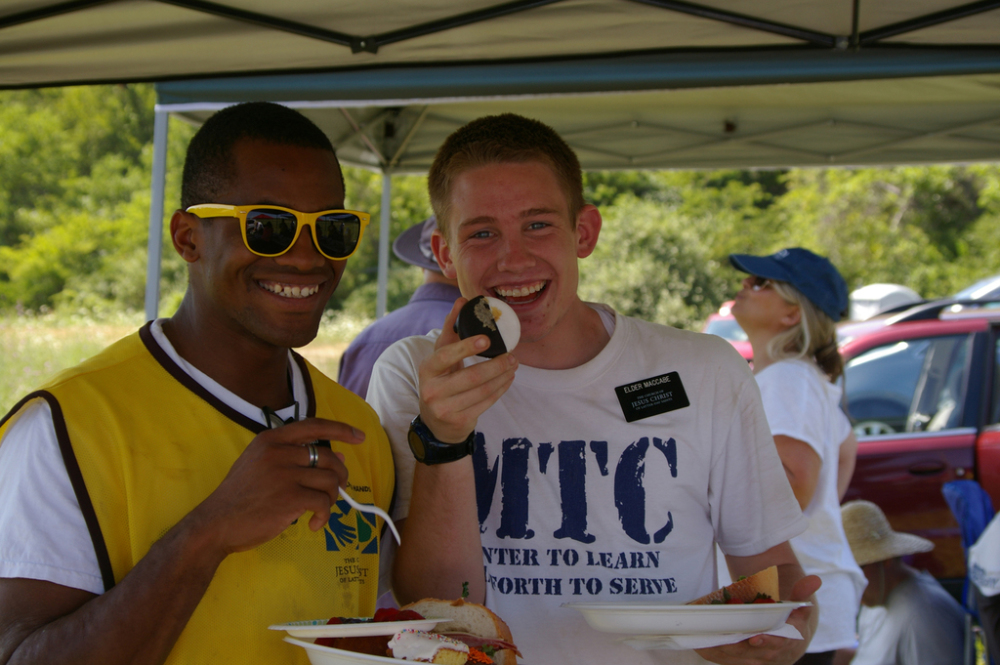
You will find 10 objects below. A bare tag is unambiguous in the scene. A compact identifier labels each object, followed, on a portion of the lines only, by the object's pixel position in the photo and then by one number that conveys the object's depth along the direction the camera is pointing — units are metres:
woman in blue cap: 3.12
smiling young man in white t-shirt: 1.93
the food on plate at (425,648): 1.35
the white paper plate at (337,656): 1.29
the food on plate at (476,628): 1.55
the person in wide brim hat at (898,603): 4.13
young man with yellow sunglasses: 1.35
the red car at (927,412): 5.11
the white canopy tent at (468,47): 2.71
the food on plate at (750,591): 1.71
